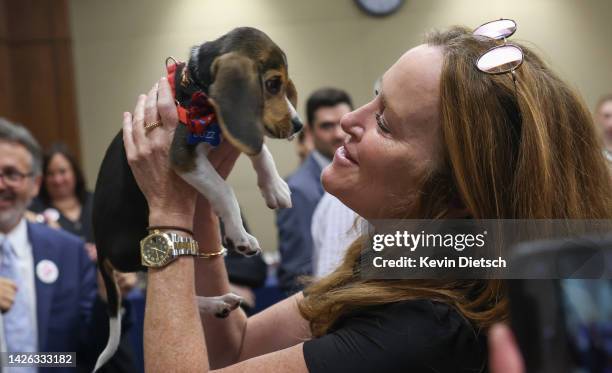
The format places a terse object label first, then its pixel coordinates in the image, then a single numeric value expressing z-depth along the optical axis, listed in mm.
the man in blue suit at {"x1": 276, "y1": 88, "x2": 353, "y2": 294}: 2256
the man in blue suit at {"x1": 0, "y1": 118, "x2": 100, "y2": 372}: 1188
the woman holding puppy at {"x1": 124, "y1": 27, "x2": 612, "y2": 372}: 828
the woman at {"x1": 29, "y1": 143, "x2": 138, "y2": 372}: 1184
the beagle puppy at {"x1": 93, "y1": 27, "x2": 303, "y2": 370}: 792
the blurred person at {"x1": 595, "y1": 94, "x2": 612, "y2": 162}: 2342
